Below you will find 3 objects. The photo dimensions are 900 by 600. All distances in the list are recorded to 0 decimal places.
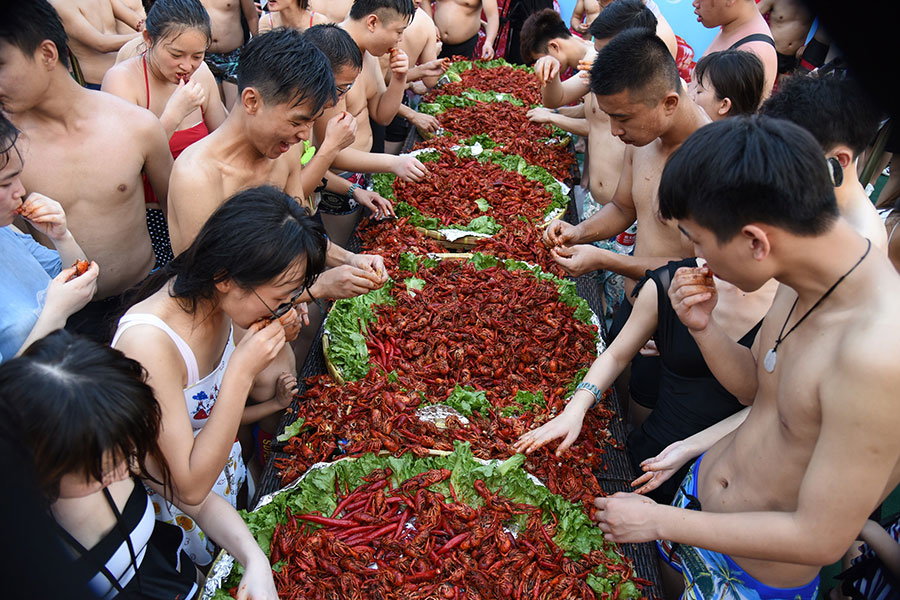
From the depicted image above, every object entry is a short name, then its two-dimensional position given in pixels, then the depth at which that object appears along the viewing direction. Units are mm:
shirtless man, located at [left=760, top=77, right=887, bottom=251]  2570
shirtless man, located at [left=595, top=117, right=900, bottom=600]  1710
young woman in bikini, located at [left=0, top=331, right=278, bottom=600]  1637
